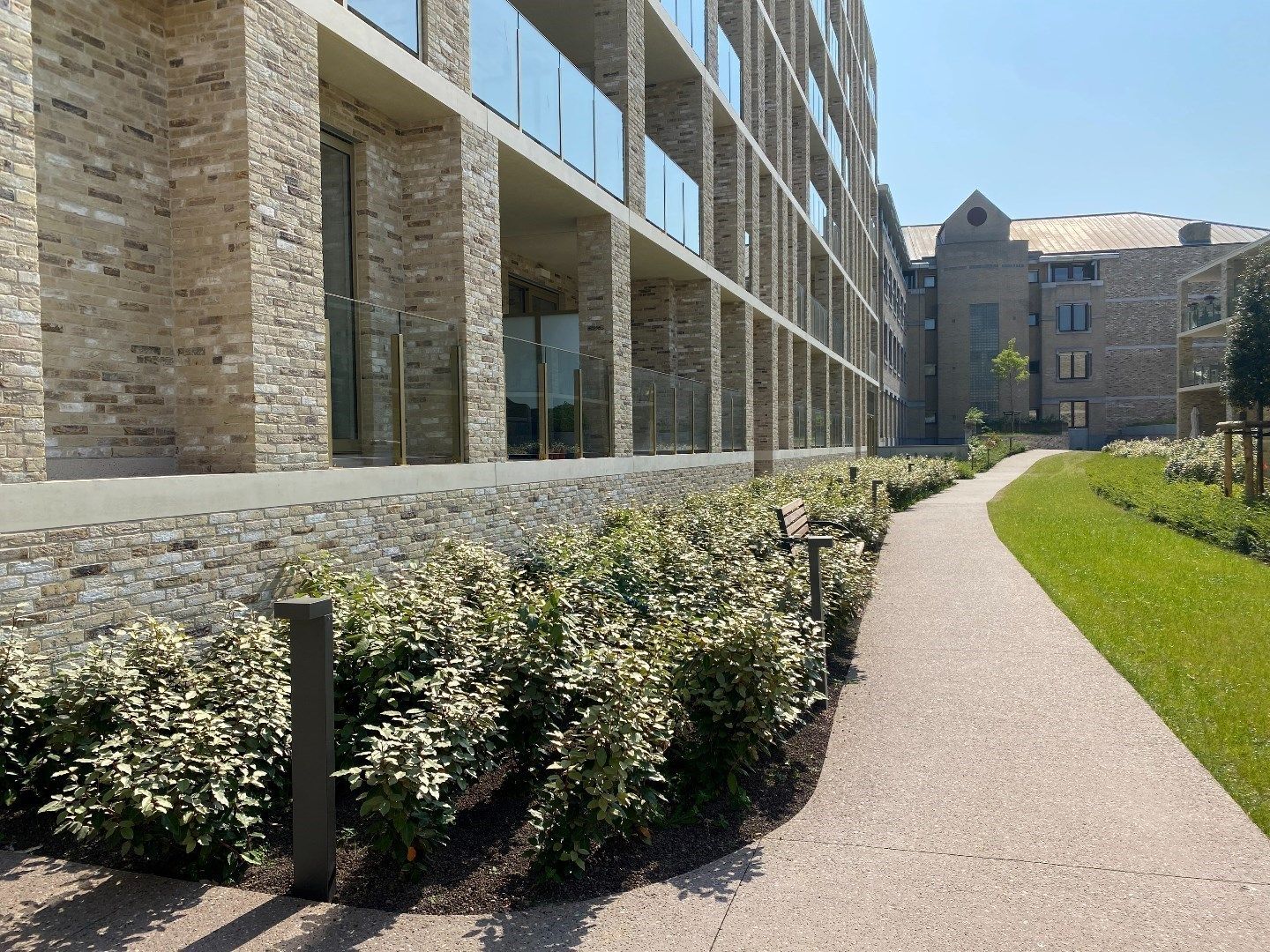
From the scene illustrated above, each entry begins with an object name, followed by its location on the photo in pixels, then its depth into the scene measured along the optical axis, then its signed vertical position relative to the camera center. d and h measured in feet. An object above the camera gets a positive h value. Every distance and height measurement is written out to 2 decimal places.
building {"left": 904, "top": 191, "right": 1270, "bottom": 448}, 214.48 +32.03
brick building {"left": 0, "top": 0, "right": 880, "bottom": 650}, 17.56 +4.75
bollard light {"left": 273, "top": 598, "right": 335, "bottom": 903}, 11.68 -3.95
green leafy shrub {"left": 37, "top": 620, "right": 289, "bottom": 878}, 11.58 -4.10
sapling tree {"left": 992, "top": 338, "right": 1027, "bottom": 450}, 205.67 +19.78
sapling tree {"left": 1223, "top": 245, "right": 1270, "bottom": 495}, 69.62 +7.90
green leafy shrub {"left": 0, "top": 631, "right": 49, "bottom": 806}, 13.76 -4.04
